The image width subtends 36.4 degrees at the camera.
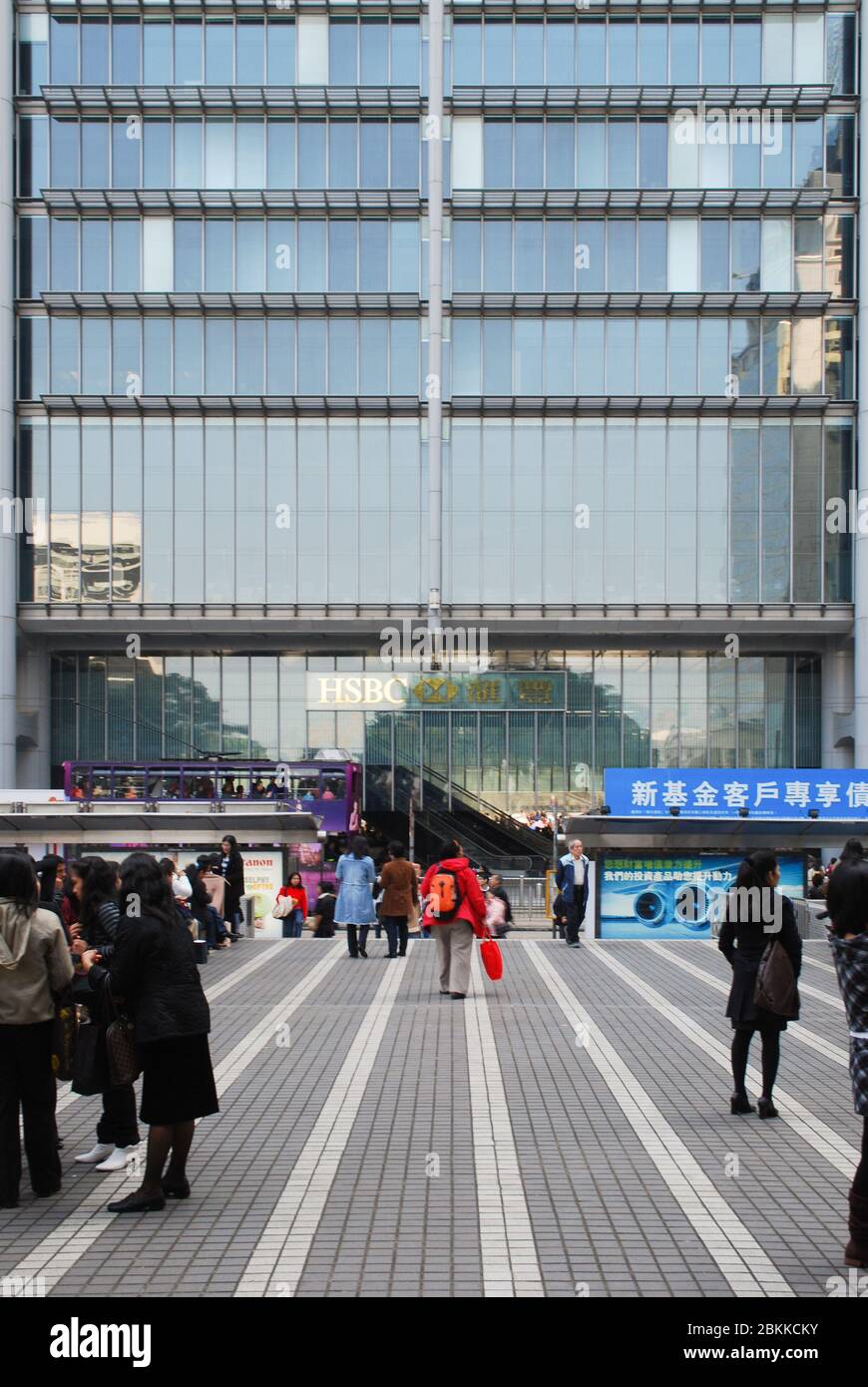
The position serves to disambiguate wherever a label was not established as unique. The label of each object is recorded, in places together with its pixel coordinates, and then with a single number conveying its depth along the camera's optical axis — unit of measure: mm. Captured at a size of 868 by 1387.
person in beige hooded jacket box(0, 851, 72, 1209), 7129
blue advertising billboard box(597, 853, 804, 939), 23641
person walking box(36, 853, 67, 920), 12164
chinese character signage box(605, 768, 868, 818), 24828
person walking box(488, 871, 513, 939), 21141
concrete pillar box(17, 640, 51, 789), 47438
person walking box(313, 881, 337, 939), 25436
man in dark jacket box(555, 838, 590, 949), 20625
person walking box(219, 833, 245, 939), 22375
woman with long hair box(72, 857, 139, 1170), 8102
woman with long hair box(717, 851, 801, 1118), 9188
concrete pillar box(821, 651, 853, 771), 46844
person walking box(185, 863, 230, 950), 18766
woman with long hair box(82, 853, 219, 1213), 7000
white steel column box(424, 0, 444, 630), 45469
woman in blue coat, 18750
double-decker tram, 34531
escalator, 44438
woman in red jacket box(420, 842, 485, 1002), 14641
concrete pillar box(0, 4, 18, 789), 45062
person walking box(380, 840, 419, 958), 17844
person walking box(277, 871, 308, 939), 24969
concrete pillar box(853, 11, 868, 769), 44812
